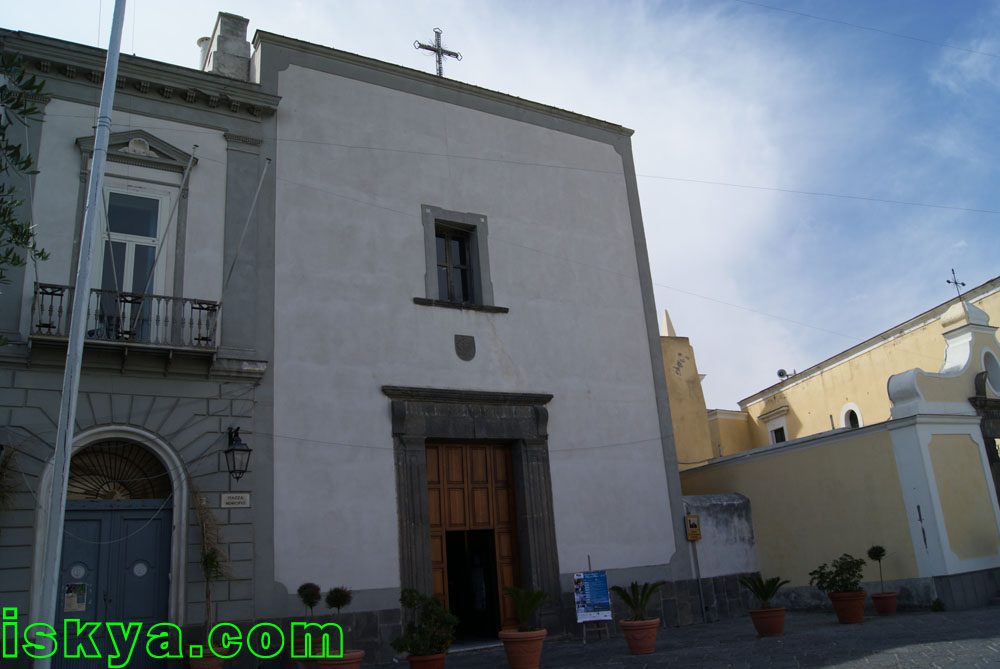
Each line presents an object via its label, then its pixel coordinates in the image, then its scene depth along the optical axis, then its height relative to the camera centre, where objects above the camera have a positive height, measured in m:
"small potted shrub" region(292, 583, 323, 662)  10.47 +0.17
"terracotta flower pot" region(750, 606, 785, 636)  11.27 -0.59
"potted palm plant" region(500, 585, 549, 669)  9.82 -0.59
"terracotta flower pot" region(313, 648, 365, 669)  9.05 -0.56
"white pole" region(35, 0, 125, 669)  7.12 +2.45
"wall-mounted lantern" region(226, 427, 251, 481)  10.75 +2.00
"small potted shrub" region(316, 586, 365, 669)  9.05 -0.56
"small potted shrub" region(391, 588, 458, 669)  9.37 -0.37
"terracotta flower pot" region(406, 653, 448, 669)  9.32 -0.65
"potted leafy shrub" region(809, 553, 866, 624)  12.27 -0.23
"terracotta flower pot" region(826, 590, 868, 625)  12.24 -0.52
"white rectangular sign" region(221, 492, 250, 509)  10.76 +1.45
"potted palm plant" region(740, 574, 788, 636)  11.28 -0.49
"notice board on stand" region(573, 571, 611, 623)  12.40 -0.11
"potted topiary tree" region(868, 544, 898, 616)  13.06 -0.49
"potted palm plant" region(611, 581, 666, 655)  10.83 -0.61
